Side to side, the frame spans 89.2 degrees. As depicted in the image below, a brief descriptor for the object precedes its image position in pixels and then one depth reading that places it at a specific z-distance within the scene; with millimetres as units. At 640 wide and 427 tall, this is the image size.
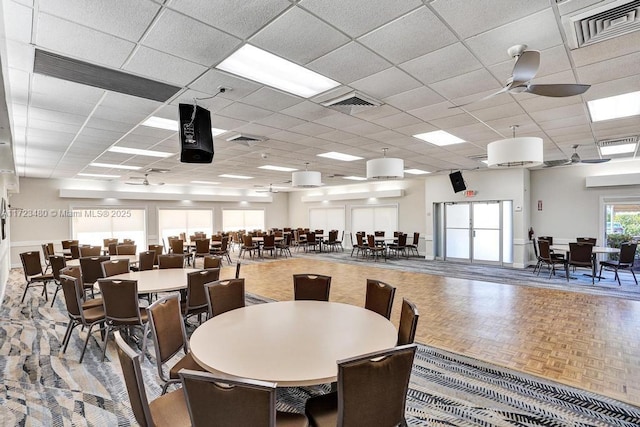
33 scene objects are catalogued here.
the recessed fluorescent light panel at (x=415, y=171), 10214
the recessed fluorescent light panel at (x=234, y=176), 11011
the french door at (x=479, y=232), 10250
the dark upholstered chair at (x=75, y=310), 3646
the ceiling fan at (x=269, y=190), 15342
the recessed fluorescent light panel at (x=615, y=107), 4148
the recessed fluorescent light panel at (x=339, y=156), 7459
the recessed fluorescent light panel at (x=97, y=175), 10211
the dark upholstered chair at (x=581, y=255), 7516
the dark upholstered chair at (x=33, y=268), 6180
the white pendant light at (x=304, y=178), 8172
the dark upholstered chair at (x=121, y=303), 3510
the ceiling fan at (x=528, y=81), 2607
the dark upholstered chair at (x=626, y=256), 7453
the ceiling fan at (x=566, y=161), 8176
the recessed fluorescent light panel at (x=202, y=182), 13158
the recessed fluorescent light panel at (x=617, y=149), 6963
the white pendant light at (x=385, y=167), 6092
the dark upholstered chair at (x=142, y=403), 1518
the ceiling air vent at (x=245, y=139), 5665
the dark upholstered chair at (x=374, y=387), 1541
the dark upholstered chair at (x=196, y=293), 3899
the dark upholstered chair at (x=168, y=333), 2350
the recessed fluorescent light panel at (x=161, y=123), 4668
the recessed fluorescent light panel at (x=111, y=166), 8320
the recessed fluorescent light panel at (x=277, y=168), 9298
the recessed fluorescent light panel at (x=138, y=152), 6525
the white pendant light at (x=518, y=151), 4387
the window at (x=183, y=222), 14266
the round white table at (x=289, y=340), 1771
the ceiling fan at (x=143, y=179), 10508
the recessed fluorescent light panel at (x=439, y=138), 5814
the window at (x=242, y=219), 16672
